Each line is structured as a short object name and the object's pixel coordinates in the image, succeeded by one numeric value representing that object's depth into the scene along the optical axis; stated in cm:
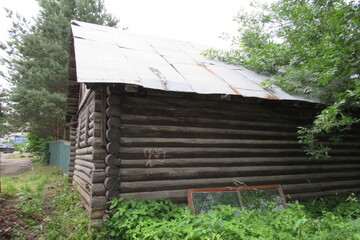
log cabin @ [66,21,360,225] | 436
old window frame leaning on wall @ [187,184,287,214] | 487
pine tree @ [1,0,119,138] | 1653
